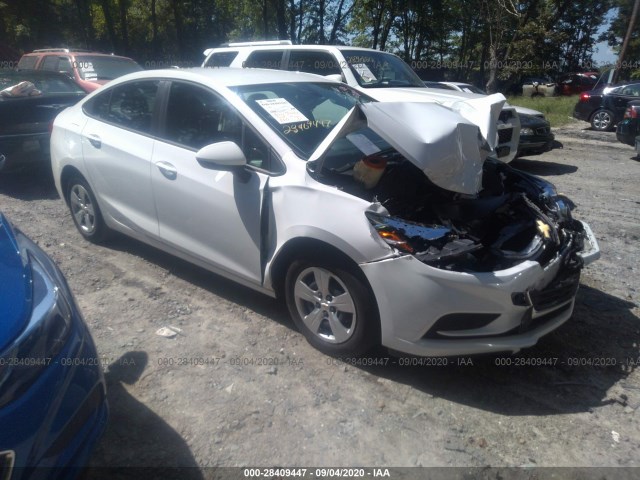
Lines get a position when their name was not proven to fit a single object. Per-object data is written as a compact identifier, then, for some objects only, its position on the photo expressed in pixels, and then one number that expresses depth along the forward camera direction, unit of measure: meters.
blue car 1.66
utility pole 14.57
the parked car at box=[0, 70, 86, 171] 6.27
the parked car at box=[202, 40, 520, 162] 7.25
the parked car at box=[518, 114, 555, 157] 8.43
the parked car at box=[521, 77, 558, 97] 28.16
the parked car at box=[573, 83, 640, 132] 12.23
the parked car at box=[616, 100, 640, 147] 9.67
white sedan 2.74
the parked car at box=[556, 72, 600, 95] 28.34
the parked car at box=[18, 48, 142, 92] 9.90
